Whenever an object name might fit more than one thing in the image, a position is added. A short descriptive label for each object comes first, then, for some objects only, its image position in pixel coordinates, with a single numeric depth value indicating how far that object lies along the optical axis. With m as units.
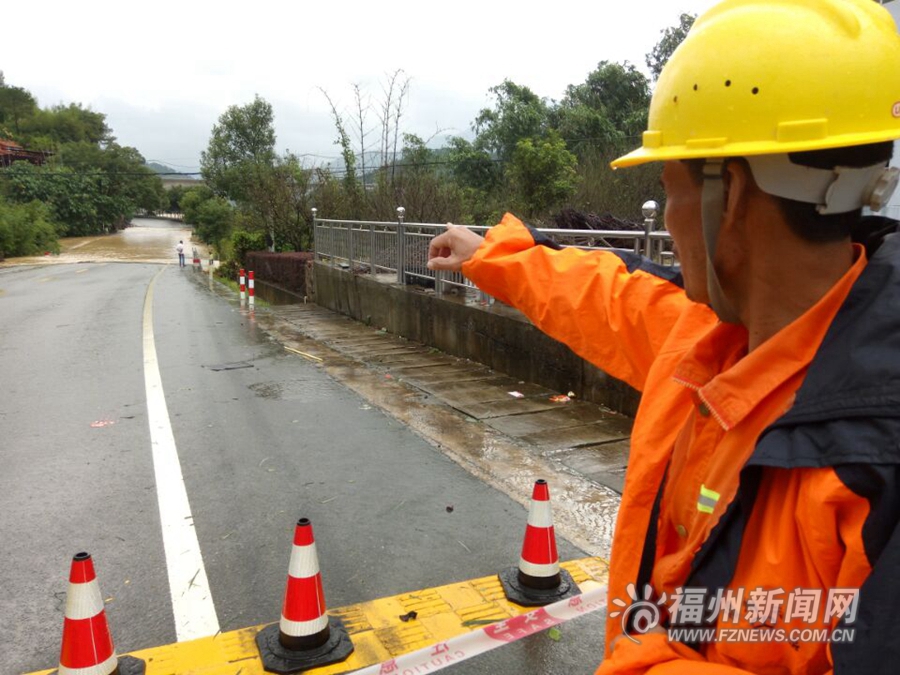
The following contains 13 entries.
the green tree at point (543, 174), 17.00
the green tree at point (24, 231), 46.25
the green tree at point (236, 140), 73.31
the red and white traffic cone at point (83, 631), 2.79
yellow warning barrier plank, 2.99
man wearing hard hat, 0.96
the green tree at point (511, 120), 27.02
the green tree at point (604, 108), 27.00
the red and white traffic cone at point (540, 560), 3.52
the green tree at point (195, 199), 76.56
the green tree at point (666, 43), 29.02
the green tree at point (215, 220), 60.26
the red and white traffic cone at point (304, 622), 3.02
